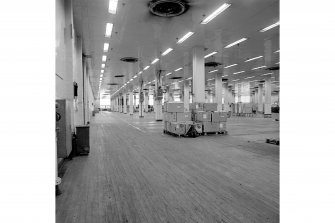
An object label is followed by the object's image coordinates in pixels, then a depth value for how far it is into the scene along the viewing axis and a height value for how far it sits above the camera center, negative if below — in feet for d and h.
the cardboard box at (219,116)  33.12 -1.33
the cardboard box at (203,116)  32.81 -1.28
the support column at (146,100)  104.58 +3.54
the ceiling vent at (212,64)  54.75 +10.57
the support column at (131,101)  102.37 +3.10
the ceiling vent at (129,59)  50.24 +10.91
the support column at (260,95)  94.54 +5.45
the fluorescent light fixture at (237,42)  37.21 +11.05
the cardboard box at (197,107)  34.33 +0.04
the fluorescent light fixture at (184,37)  33.90 +11.00
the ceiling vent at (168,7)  23.13 +10.66
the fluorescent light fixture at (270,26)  31.02 +11.22
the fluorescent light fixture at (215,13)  24.95 +11.00
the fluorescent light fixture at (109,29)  30.36 +11.06
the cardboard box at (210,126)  32.50 -2.74
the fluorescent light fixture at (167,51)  43.30 +11.07
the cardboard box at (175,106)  31.83 +0.19
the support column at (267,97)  77.36 +3.28
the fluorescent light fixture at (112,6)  23.75 +11.03
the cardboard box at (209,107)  33.22 +0.03
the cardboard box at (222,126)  33.24 -2.79
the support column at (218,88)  66.52 +5.81
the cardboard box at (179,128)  30.71 -2.79
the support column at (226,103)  85.81 +1.34
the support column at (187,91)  89.60 +6.53
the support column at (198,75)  39.93 +5.73
